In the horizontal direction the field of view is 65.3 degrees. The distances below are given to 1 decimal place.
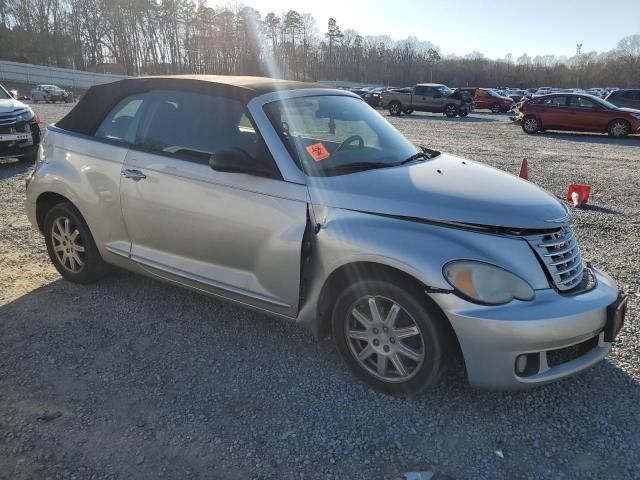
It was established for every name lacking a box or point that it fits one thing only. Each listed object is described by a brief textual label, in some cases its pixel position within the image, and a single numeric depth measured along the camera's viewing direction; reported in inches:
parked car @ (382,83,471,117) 1134.4
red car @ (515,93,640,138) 689.0
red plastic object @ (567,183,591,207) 294.4
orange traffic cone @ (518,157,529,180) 304.5
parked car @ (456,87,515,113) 1366.9
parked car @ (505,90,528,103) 1799.3
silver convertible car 101.9
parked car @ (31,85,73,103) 1578.5
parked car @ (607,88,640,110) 810.8
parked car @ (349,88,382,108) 1450.7
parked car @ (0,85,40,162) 368.5
